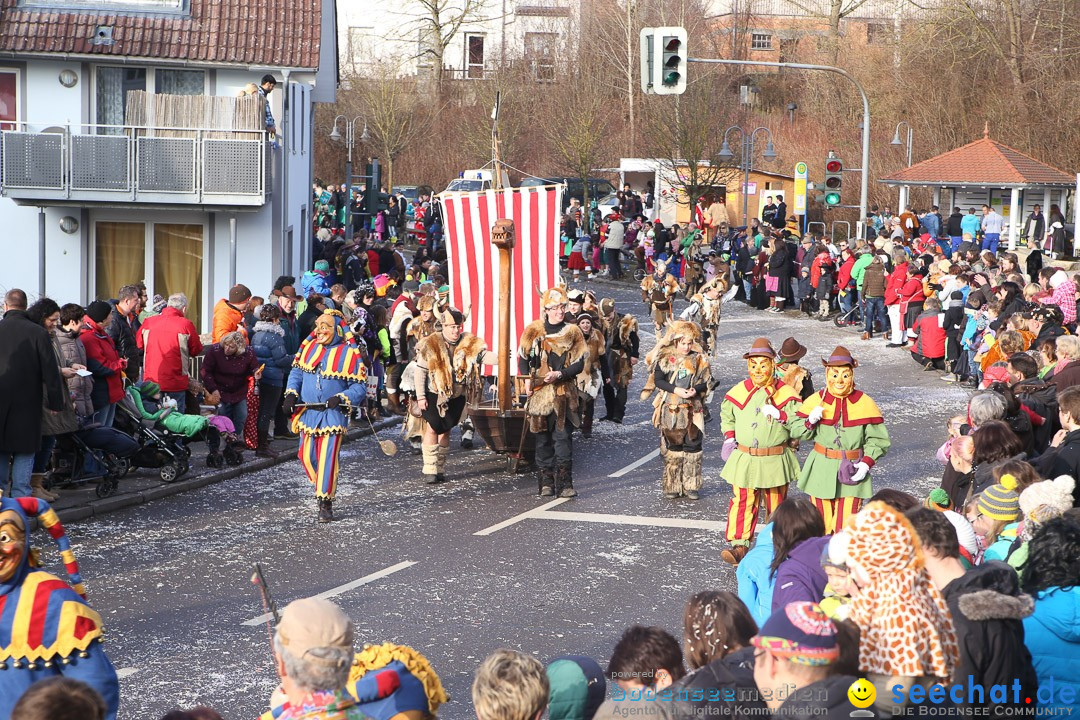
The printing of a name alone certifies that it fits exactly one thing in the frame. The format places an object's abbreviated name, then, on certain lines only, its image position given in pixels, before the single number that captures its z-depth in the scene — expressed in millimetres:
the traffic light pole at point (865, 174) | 28609
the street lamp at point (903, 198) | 38531
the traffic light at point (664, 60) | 21969
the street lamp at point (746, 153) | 35500
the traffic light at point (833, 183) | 28486
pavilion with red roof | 34906
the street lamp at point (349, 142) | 30947
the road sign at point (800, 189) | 33500
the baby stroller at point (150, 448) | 13086
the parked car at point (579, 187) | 51344
